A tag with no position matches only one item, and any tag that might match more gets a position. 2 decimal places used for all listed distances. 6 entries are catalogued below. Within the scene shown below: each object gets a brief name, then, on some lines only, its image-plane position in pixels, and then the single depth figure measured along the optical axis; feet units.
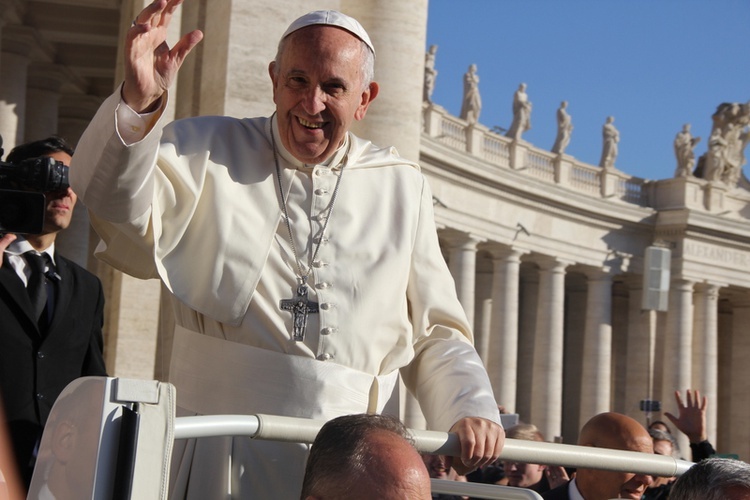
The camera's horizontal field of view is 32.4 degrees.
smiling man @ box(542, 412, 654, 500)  19.94
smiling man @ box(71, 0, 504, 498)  12.95
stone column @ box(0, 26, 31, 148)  58.13
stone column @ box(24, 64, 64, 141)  66.61
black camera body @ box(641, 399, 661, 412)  70.85
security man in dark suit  17.61
